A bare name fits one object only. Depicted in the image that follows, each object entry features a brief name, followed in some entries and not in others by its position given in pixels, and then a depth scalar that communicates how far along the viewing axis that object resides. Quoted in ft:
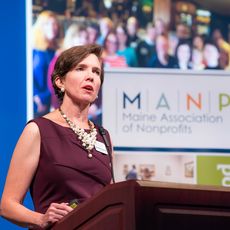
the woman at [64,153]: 21.23
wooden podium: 19.47
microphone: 21.98
